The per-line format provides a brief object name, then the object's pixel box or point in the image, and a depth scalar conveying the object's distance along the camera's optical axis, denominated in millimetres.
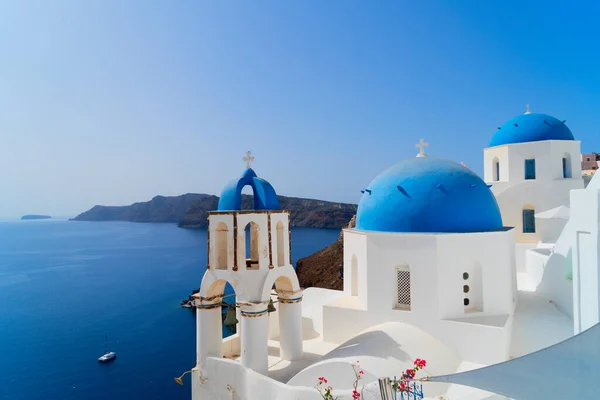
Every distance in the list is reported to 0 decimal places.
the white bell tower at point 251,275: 7629
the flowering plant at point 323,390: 4484
